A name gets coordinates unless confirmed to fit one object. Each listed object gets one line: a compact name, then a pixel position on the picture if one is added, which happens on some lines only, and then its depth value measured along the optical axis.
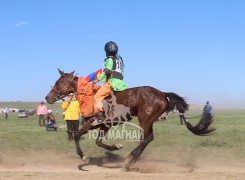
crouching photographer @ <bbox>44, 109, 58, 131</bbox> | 23.20
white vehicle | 52.53
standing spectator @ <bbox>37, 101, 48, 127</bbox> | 28.42
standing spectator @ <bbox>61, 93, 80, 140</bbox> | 16.12
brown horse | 10.81
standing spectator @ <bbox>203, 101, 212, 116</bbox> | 27.81
